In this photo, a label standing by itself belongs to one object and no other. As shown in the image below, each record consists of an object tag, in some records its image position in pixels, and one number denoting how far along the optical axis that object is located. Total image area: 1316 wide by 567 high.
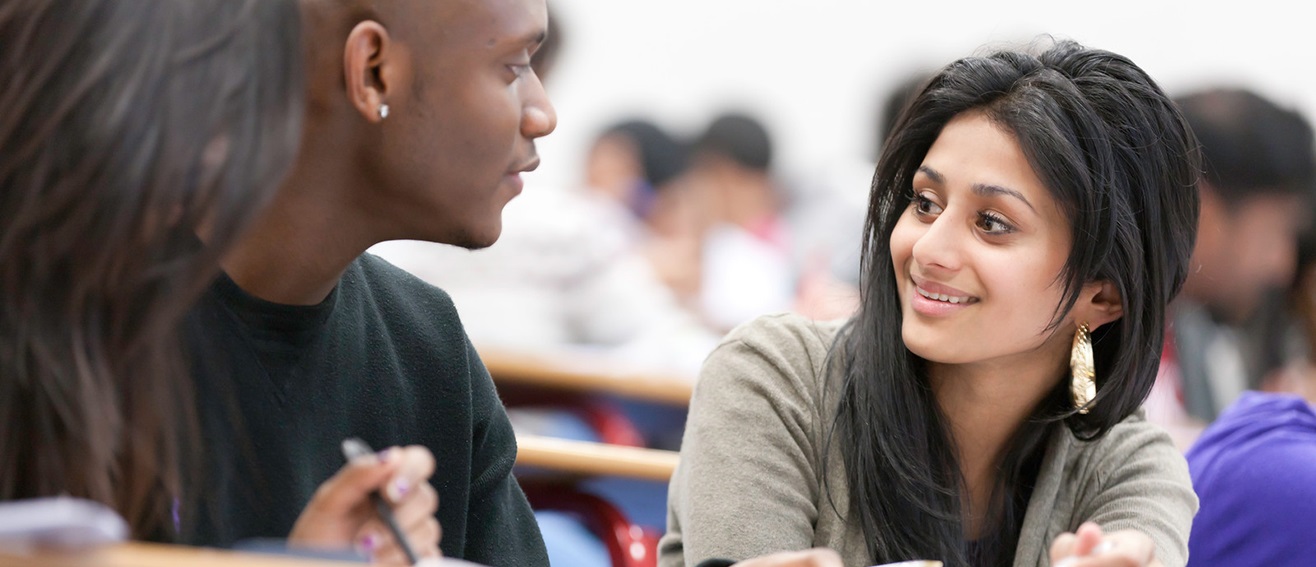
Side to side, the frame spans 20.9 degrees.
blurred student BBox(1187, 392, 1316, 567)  2.74
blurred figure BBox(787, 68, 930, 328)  4.73
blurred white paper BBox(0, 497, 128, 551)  1.98
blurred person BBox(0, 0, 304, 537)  2.23
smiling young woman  2.62
